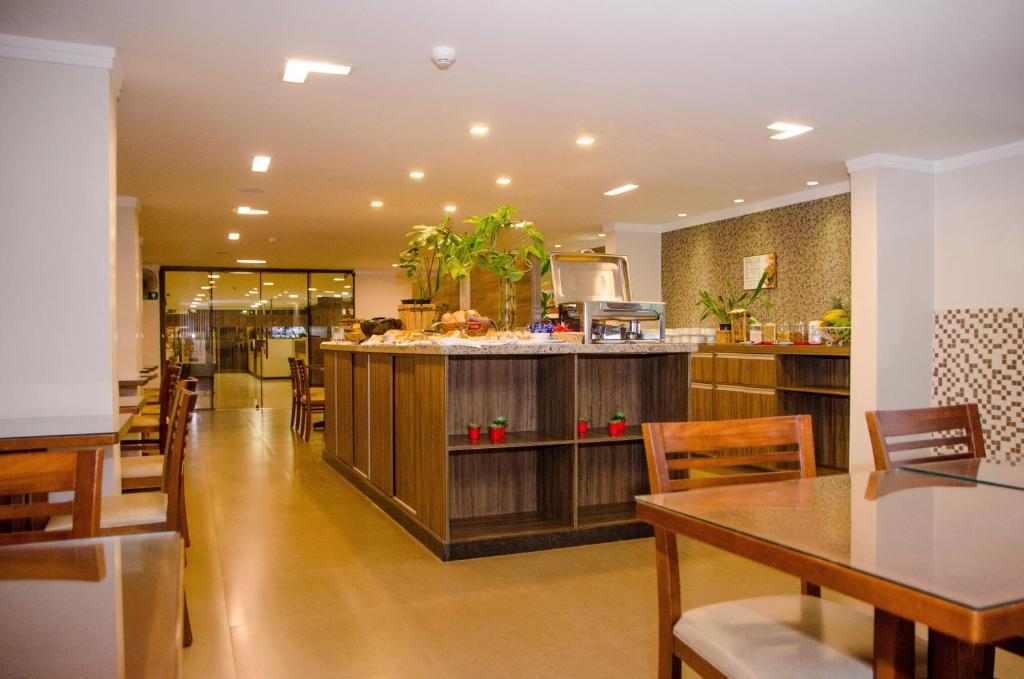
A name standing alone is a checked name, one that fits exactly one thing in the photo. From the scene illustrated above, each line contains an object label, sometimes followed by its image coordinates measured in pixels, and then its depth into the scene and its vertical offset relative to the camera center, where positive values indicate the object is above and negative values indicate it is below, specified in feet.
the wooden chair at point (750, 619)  4.84 -2.09
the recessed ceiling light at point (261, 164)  18.65 +4.48
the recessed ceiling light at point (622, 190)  22.31 +4.45
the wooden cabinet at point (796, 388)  20.58 -1.51
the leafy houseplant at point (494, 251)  14.11 +1.65
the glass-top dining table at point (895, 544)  3.23 -1.16
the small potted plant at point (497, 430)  12.77 -1.63
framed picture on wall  24.47 +2.17
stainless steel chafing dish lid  15.25 +1.22
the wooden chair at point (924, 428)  7.08 -0.95
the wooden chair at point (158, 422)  16.95 -2.15
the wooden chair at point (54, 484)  5.56 -1.11
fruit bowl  20.33 -0.01
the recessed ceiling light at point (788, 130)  15.97 +4.49
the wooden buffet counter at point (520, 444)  12.55 -1.90
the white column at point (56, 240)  11.37 +1.53
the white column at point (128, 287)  22.48 +1.57
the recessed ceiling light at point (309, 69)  12.37 +4.54
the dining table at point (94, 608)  2.99 -1.33
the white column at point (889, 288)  18.80 +1.19
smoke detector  11.66 +4.44
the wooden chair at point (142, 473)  12.06 -2.22
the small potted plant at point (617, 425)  13.61 -1.66
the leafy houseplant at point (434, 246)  14.46 +1.80
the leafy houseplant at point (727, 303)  25.25 +1.13
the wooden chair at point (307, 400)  25.96 -2.25
